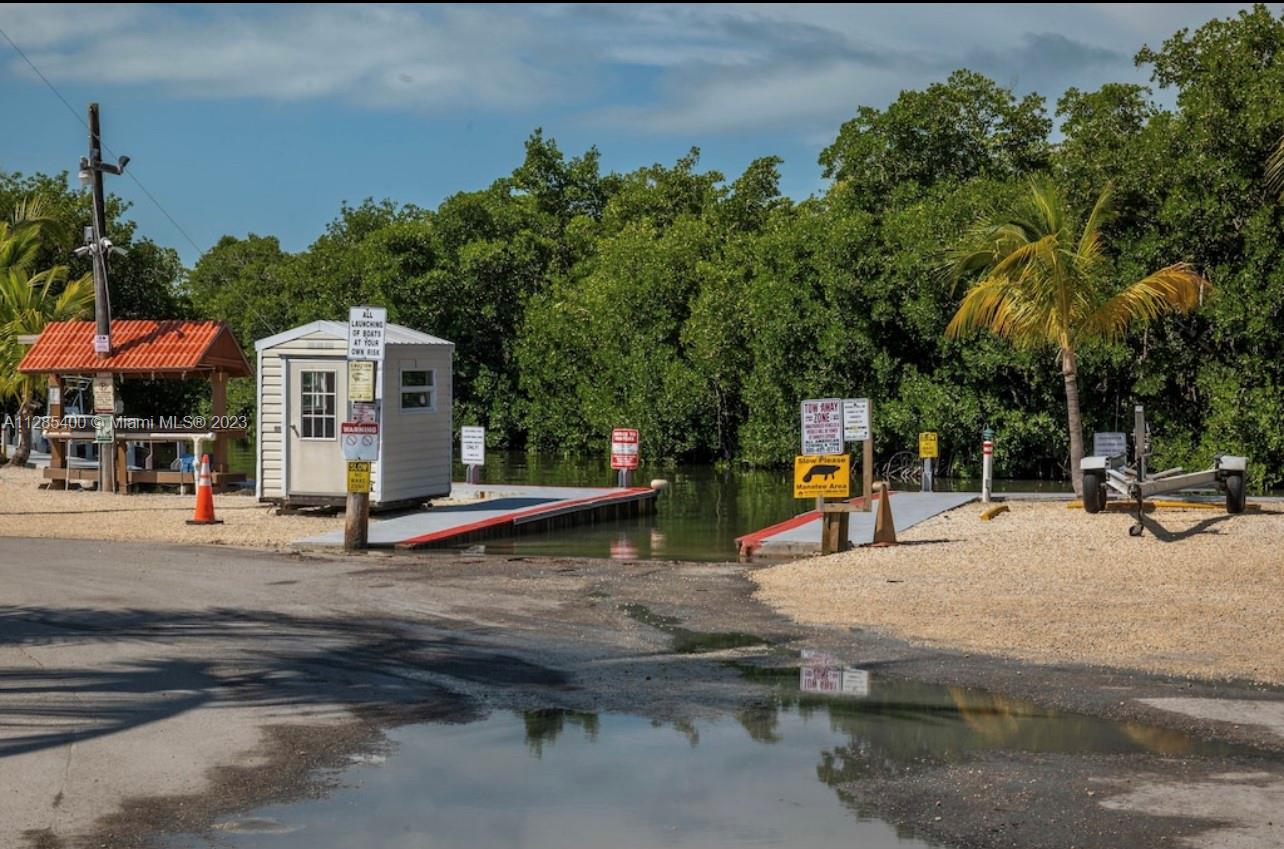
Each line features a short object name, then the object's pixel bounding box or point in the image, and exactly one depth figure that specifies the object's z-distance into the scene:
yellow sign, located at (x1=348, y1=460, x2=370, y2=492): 20.31
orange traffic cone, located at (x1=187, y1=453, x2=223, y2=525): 23.66
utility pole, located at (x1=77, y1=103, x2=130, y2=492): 30.00
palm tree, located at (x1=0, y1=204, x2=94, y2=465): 34.97
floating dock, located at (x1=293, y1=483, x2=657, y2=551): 21.75
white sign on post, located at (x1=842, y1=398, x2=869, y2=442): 20.72
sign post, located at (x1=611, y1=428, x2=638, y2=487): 31.27
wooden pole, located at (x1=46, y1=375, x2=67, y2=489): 31.08
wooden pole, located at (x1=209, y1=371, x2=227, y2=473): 30.19
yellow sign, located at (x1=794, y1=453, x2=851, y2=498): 19.58
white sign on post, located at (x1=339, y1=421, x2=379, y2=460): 20.41
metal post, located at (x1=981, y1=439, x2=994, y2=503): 26.26
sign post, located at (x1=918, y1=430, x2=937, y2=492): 29.03
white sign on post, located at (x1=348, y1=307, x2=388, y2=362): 20.16
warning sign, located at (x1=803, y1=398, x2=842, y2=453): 19.64
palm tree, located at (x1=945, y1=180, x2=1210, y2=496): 27.47
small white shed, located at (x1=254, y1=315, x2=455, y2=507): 24.62
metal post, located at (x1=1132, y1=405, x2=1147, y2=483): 22.54
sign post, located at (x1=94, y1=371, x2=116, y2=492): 30.08
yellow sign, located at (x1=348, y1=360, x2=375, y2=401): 20.28
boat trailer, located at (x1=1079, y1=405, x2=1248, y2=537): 21.42
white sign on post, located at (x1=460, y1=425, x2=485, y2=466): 30.73
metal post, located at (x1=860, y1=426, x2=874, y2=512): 20.20
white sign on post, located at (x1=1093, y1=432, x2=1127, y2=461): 26.42
